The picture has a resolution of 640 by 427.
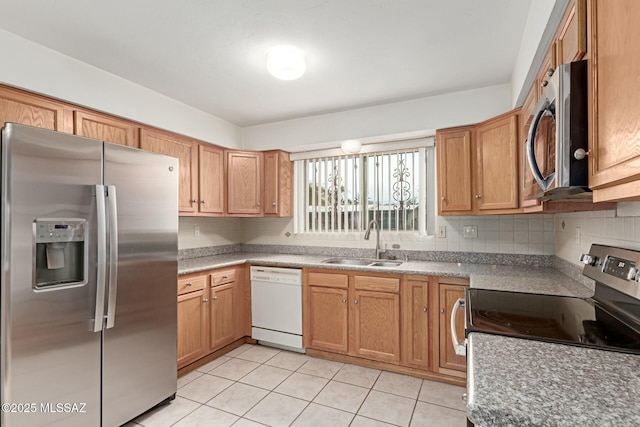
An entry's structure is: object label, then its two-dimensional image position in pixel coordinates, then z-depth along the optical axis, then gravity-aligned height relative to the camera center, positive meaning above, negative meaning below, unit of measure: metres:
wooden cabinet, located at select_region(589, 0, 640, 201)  0.70 +0.28
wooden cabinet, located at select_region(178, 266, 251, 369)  2.61 -0.87
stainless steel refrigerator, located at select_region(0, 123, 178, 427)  1.48 -0.35
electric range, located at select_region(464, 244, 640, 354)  1.07 -0.41
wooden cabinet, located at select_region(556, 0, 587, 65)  1.02 +0.63
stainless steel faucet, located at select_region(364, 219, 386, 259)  3.19 -0.18
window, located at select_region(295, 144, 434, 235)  3.18 +0.25
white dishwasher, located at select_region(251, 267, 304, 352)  3.04 -0.90
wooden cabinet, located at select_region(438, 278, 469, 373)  2.41 -0.83
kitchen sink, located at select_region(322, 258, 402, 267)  3.06 -0.48
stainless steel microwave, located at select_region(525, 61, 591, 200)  0.94 +0.26
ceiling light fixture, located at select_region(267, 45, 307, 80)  2.08 +1.02
